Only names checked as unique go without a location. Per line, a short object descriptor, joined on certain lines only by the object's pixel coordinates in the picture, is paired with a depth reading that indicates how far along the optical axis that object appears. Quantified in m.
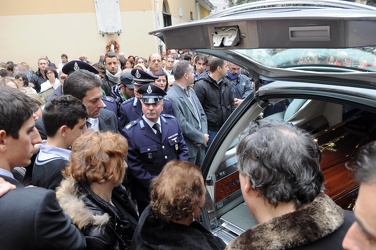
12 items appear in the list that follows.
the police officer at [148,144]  2.70
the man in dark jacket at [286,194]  0.97
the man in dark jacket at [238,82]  4.87
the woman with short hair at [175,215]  1.38
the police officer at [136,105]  3.46
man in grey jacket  3.59
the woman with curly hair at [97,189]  1.46
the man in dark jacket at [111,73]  4.86
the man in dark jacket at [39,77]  7.63
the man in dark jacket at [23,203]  1.12
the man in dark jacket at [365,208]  0.72
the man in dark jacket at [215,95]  4.25
